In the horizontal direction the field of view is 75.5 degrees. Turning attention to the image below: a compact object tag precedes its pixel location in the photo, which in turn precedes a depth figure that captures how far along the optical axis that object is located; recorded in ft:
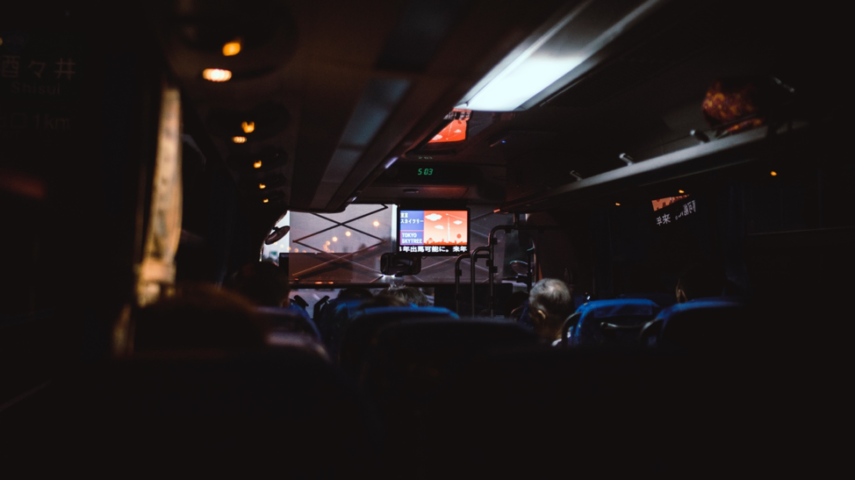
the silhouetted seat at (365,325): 7.78
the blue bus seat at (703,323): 7.11
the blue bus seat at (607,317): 12.59
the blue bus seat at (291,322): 7.38
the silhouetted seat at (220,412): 3.43
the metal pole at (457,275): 26.97
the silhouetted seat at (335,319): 11.59
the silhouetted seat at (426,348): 6.03
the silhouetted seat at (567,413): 4.42
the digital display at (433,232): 32.37
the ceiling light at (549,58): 10.11
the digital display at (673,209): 18.79
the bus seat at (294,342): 4.25
